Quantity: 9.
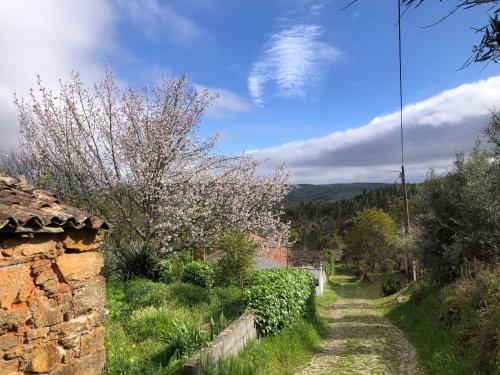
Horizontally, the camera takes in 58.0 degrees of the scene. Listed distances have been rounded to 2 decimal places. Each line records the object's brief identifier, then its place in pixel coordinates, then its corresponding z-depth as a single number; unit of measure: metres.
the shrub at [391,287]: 29.28
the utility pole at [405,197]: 26.38
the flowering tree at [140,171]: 15.81
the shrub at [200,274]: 17.54
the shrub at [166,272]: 17.23
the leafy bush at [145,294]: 12.58
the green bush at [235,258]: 16.17
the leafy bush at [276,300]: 10.73
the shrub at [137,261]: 16.42
